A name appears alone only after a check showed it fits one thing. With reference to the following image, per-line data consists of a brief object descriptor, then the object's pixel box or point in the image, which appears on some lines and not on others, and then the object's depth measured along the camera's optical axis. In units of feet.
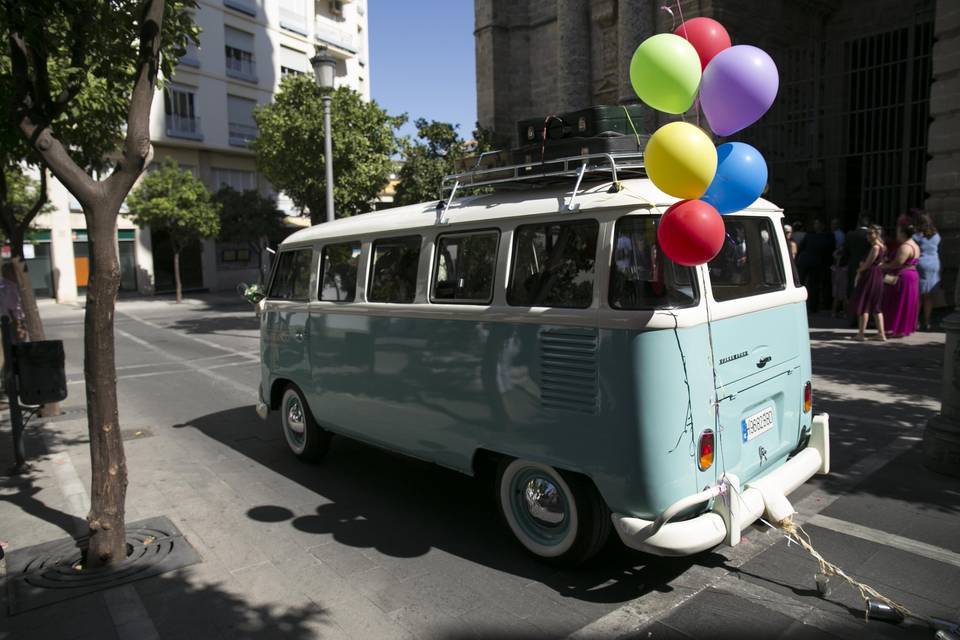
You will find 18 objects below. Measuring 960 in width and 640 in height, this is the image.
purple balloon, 12.00
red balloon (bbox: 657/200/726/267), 10.94
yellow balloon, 11.05
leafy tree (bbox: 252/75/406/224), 57.06
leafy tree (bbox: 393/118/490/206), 54.24
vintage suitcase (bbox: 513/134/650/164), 13.94
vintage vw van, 11.73
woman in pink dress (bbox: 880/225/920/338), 35.83
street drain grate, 13.51
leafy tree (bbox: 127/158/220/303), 86.74
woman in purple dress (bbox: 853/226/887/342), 36.58
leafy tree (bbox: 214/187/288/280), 97.96
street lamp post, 41.06
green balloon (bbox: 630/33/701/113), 12.16
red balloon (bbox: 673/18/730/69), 13.47
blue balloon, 11.97
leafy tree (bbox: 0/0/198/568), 13.93
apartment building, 99.96
